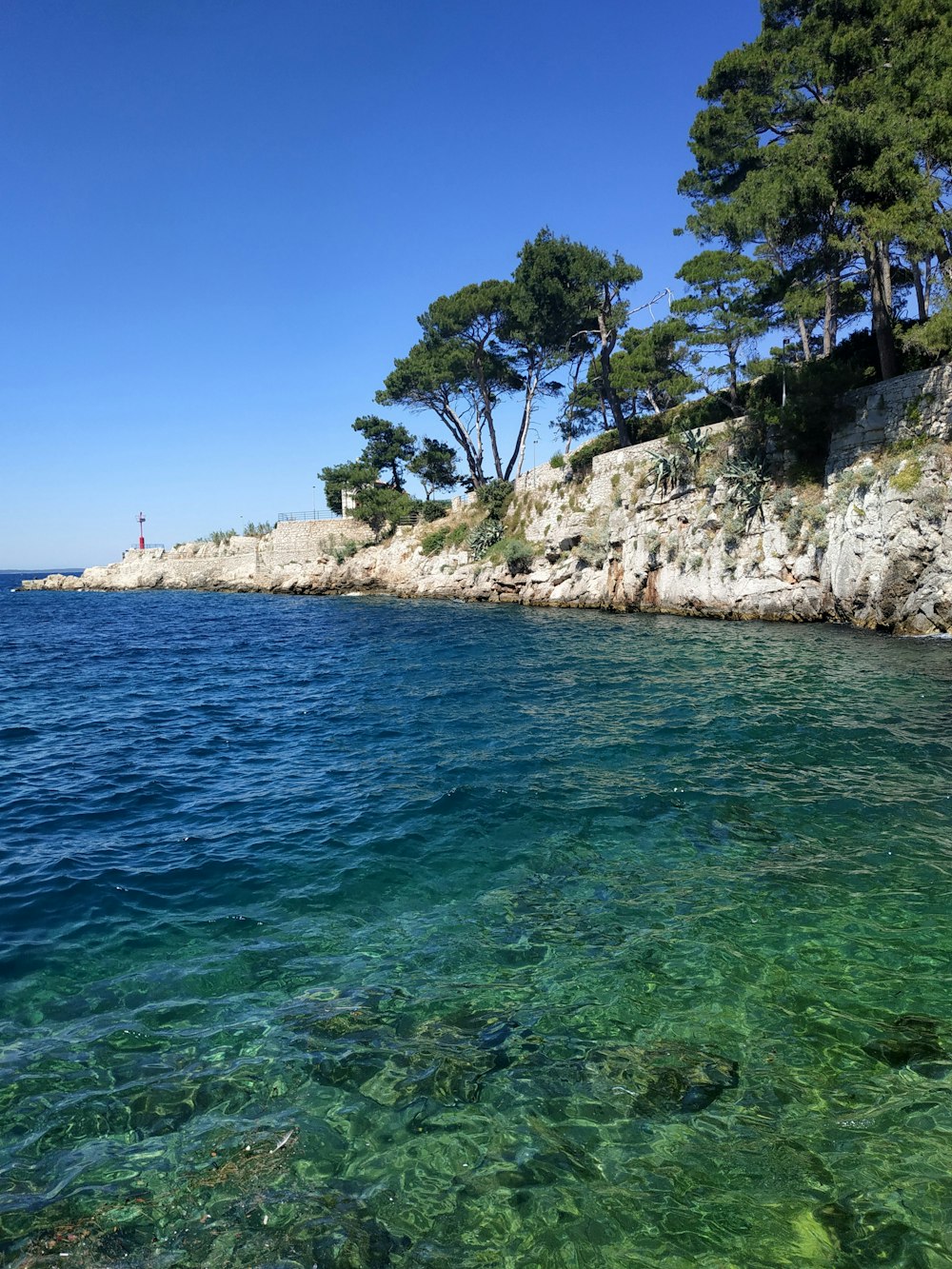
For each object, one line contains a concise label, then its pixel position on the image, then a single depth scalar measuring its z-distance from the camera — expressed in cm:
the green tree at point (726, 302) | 3039
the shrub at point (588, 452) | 4197
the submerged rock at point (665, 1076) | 434
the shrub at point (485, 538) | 4525
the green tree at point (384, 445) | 6150
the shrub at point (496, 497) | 4747
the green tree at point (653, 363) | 3612
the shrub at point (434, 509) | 5412
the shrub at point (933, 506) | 2158
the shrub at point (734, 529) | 2944
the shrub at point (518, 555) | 4091
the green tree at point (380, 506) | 5709
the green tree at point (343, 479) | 6065
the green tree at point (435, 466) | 5816
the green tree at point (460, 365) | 4688
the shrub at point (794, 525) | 2714
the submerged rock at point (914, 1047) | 459
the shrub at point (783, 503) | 2788
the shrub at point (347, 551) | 5812
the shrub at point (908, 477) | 2239
